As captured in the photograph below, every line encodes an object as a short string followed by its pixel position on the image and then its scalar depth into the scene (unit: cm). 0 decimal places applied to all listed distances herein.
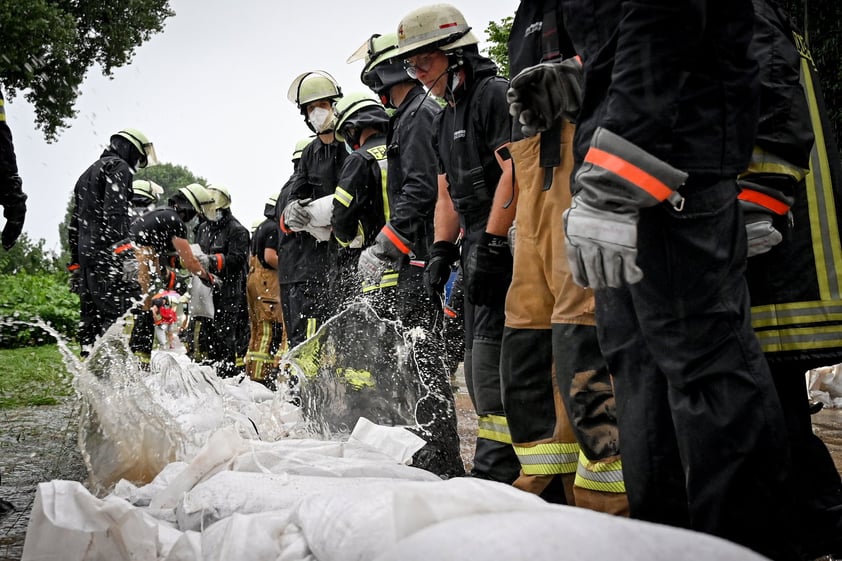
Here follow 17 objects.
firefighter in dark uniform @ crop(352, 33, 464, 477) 478
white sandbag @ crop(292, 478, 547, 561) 147
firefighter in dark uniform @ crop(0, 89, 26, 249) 408
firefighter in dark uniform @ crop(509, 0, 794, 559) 200
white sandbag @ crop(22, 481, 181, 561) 212
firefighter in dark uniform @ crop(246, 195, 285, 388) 967
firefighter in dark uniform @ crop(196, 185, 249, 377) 1086
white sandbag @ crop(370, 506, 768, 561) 121
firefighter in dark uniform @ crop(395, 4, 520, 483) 348
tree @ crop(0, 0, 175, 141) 1898
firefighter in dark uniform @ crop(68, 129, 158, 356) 760
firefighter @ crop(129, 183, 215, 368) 823
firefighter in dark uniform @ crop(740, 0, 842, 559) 248
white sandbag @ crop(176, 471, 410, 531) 248
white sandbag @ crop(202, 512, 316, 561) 200
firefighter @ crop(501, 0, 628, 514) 258
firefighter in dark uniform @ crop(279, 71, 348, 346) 674
